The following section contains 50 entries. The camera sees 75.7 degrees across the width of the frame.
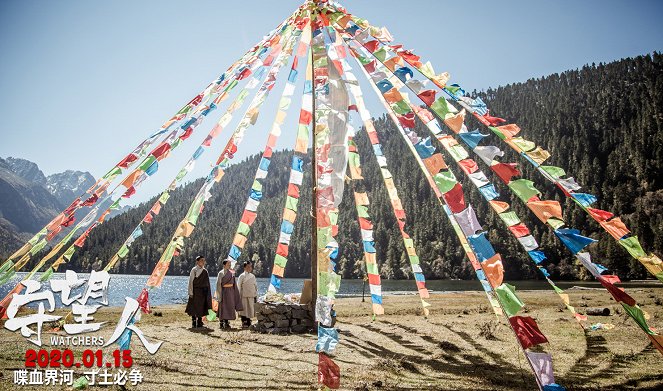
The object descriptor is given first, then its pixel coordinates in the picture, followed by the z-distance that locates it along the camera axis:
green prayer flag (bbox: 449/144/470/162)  6.43
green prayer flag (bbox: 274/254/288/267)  12.52
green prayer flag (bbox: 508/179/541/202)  5.75
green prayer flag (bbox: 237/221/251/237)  11.76
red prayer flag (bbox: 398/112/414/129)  6.66
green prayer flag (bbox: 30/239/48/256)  8.14
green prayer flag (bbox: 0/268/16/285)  7.82
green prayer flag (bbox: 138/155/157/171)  8.15
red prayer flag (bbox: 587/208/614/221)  6.17
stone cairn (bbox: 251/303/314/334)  12.30
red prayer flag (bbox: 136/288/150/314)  7.74
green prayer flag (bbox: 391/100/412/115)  6.78
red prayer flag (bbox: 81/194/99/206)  8.45
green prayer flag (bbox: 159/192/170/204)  9.72
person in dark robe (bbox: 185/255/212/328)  12.70
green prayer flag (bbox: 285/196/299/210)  11.72
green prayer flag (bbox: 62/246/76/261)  8.92
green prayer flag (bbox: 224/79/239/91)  9.44
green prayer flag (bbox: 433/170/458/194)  5.63
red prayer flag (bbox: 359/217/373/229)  11.89
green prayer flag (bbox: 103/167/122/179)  8.51
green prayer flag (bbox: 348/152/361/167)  11.89
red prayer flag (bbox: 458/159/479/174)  6.39
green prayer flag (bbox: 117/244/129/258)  9.61
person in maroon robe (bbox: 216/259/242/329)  13.22
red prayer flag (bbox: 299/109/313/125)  11.24
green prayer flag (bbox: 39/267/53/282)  8.27
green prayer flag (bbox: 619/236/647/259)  5.97
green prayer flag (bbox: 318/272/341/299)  5.72
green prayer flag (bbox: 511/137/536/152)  6.31
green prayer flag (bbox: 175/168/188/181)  9.75
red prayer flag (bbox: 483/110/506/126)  6.58
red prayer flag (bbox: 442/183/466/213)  5.52
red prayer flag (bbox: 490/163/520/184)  5.82
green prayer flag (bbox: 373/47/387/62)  7.12
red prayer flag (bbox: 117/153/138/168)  8.59
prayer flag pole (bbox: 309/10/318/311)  10.70
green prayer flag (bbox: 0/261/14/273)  7.91
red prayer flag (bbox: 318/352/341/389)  5.05
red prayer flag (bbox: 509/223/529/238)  6.67
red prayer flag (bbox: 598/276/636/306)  5.50
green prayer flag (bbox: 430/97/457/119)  6.35
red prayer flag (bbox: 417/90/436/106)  6.49
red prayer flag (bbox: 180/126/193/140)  8.90
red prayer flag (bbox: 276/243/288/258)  12.24
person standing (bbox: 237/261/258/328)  13.94
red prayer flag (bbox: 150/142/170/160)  8.40
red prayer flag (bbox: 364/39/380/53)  7.25
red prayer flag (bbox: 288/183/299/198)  11.65
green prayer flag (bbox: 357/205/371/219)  11.88
